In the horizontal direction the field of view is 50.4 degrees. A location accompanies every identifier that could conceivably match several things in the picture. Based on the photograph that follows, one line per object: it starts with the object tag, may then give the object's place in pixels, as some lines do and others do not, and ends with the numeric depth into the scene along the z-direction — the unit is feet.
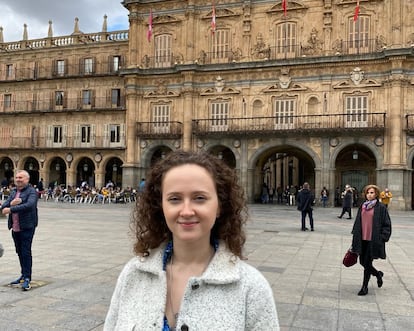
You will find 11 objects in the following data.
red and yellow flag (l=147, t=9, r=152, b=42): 108.68
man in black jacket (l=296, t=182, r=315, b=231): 52.03
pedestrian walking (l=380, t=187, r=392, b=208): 67.00
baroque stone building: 95.86
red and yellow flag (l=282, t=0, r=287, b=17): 99.14
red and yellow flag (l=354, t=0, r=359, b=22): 93.80
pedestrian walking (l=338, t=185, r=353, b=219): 68.29
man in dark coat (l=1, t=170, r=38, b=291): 22.67
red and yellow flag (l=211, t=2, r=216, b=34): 102.84
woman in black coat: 23.38
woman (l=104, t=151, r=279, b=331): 5.79
